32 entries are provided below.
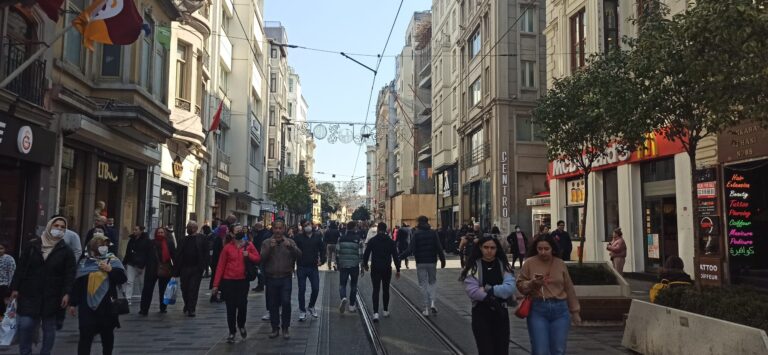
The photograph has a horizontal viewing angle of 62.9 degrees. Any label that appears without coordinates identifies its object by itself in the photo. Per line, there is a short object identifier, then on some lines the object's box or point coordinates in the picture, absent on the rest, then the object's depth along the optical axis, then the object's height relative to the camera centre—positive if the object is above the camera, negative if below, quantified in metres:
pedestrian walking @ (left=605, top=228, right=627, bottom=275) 16.03 -0.42
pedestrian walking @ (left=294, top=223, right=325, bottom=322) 11.05 -0.59
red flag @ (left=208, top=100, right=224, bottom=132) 27.31 +4.78
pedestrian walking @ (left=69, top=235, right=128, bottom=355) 6.48 -0.67
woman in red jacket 8.88 -0.71
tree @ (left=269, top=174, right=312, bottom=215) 52.22 +3.28
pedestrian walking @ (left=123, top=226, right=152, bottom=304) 12.12 -0.38
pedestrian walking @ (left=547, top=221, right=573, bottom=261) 17.42 -0.13
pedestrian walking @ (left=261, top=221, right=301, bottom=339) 9.29 -0.62
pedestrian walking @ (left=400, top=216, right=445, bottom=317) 11.69 -0.42
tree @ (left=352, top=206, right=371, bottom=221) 81.85 +2.54
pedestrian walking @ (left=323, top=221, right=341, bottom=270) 19.86 -0.11
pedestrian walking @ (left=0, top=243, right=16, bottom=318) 8.18 -0.53
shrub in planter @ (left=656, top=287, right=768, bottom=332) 6.72 -0.81
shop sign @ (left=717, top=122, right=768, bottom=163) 13.88 +2.08
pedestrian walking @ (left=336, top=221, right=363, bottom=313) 11.92 -0.56
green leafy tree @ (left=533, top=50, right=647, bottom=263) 10.51 +2.44
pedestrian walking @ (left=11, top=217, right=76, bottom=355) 6.79 -0.63
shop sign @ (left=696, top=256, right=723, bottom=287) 15.23 -0.89
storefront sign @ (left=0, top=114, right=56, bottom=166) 11.77 +1.77
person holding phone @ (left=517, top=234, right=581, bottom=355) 5.69 -0.66
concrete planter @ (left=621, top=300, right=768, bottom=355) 6.11 -1.10
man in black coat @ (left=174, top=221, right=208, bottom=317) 11.52 -0.62
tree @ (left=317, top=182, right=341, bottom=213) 113.07 +6.64
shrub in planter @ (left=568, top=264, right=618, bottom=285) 11.03 -0.75
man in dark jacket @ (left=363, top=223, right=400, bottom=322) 11.28 -0.50
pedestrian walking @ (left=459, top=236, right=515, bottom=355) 5.52 -0.57
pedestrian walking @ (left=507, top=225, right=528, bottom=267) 20.36 -0.36
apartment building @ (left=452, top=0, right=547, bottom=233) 32.34 +6.53
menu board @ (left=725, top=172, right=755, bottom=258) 15.21 +0.54
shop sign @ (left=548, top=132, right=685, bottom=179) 17.35 +2.37
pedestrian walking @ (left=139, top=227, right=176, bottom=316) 11.70 -0.68
